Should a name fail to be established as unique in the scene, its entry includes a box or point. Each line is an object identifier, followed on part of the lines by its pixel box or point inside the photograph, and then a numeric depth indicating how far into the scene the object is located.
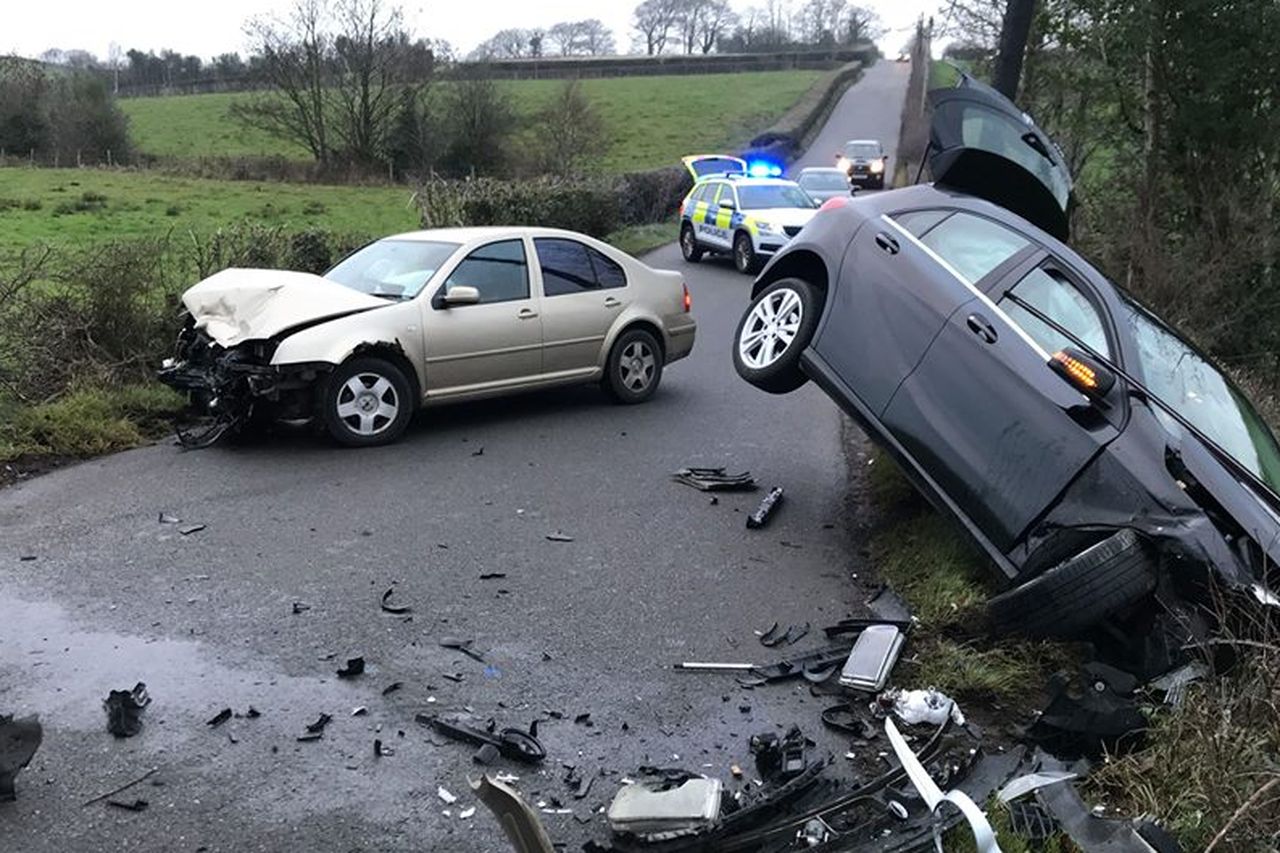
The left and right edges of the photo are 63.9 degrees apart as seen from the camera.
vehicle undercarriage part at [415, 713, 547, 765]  3.84
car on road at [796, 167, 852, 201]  25.86
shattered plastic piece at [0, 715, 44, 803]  3.41
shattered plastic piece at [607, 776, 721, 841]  3.30
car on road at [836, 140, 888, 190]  35.66
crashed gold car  7.47
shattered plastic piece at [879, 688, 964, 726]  4.17
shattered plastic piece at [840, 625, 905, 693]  4.43
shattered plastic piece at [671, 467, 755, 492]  7.27
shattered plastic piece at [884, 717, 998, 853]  2.96
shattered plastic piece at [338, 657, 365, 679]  4.41
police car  18.45
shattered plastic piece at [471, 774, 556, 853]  2.73
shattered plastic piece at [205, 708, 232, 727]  3.98
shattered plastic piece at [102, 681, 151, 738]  3.89
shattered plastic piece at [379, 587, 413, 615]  5.07
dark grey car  4.38
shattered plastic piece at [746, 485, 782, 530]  6.52
